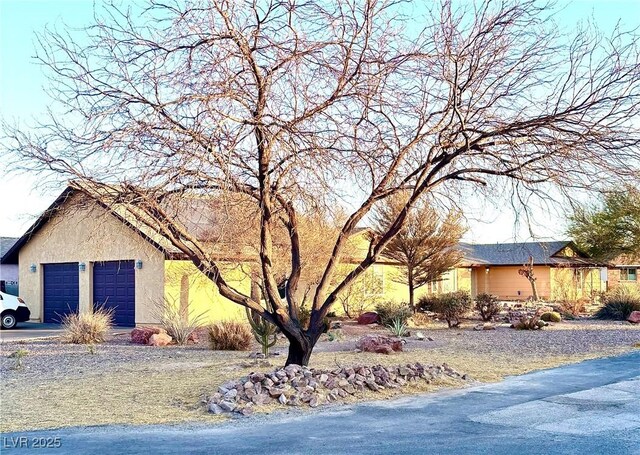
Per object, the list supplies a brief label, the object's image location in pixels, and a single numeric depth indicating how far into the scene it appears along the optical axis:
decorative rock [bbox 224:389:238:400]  9.94
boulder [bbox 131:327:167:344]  19.03
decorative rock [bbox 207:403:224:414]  9.52
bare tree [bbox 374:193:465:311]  26.66
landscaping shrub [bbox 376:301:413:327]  22.88
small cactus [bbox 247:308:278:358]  14.78
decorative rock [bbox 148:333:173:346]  18.66
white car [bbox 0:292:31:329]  25.66
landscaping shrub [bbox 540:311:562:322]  25.91
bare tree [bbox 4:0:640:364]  10.18
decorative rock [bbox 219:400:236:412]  9.55
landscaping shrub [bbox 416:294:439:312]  27.75
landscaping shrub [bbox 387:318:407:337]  20.10
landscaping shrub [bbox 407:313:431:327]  24.69
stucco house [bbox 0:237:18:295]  32.59
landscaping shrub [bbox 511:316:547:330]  23.20
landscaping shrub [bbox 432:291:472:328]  24.14
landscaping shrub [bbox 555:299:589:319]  28.88
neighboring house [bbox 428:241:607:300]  40.59
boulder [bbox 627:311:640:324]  25.12
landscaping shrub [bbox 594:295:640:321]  26.83
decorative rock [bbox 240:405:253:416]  9.34
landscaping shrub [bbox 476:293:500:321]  26.95
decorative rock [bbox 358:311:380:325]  24.82
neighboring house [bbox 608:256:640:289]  39.38
